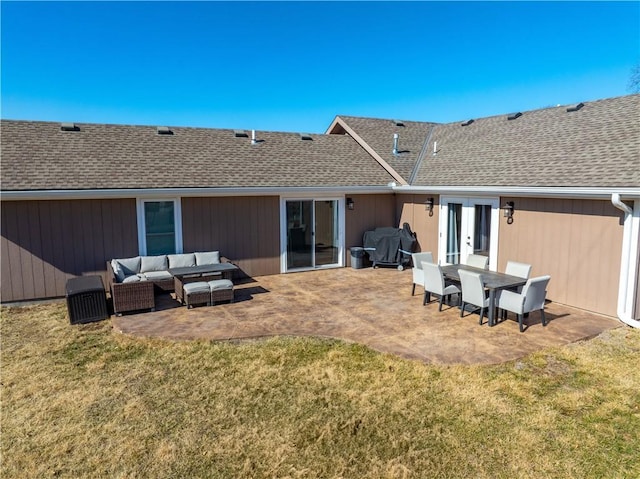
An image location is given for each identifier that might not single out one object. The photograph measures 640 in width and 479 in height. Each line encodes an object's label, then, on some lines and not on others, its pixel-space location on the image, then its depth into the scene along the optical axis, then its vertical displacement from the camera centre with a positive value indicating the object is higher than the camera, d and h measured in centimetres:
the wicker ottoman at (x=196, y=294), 908 -207
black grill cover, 1316 -146
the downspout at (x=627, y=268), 753 -125
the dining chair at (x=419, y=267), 953 -159
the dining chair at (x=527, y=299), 718 -177
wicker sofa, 860 -177
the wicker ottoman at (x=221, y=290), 927 -204
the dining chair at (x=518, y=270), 841 -143
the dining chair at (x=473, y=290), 762 -168
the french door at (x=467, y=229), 1052 -77
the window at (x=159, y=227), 1068 -69
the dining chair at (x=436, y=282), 852 -172
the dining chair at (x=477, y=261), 956 -143
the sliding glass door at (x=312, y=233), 1266 -103
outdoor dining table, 763 -154
